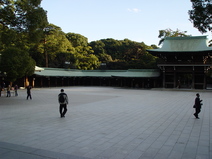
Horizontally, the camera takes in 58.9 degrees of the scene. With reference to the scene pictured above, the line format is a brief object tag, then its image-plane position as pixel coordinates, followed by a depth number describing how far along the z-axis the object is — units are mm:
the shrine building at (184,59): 32344
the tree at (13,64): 21573
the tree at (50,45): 44562
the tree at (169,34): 52625
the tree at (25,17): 14070
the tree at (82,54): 52234
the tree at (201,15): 6973
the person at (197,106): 10062
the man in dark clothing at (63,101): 9686
